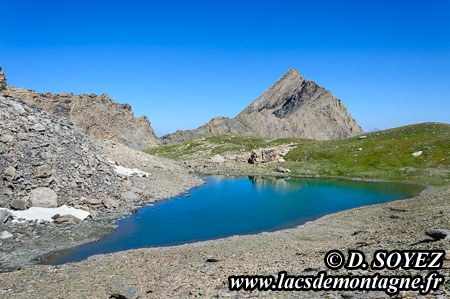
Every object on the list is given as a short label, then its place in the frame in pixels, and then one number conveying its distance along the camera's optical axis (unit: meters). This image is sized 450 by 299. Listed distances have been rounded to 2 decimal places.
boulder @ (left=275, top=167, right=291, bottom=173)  89.03
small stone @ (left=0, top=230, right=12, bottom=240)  27.77
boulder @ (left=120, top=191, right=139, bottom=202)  46.98
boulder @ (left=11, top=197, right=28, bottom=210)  32.22
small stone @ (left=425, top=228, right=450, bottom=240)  17.99
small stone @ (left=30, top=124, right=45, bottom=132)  42.34
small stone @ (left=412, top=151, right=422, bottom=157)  81.87
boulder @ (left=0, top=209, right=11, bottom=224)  29.53
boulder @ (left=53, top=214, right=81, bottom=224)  33.22
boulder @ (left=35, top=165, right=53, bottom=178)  37.03
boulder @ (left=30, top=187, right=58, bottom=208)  34.11
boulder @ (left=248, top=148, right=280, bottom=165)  102.56
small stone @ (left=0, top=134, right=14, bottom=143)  37.38
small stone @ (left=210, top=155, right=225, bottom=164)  105.19
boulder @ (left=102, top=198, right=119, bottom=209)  41.70
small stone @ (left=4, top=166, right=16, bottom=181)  34.22
